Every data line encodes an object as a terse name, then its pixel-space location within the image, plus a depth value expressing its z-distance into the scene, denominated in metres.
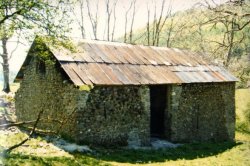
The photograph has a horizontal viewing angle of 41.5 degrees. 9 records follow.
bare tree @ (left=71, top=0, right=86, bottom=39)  40.78
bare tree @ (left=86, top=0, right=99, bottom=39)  42.38
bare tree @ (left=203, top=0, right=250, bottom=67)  8.77
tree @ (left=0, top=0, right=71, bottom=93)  10.99
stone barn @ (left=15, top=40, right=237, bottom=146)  13.62
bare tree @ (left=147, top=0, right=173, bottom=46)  42.17
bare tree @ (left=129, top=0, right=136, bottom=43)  43.07
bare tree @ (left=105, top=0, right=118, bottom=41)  42.36
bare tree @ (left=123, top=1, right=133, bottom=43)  43.62
